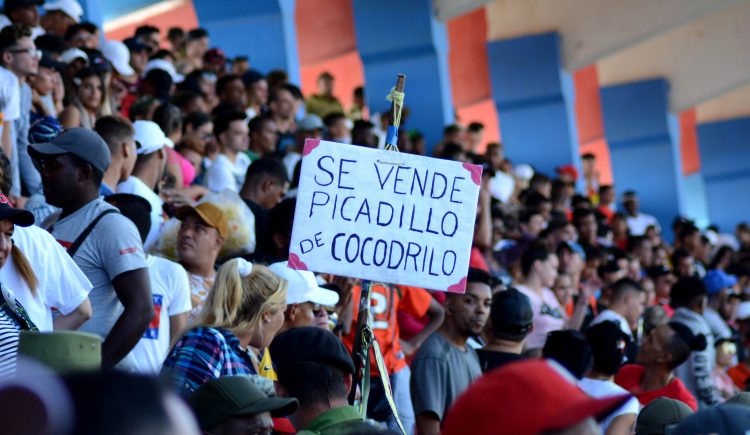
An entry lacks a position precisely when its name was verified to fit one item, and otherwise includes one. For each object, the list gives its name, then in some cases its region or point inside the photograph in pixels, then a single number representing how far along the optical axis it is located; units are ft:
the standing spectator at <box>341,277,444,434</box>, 43.49
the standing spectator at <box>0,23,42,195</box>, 46.96
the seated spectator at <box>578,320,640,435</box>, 43.45
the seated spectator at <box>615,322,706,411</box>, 47.46
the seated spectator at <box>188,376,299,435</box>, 23.27
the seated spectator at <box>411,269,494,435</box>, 41.27
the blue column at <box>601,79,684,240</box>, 144.97
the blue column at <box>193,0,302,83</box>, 99.50
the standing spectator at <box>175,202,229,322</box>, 38.17
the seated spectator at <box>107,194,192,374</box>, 34.19
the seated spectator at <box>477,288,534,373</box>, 45.24
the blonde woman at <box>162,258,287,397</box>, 28.40
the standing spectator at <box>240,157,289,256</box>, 46.73
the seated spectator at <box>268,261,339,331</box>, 35.19
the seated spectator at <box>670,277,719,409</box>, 57.93
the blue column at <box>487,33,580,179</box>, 128.88
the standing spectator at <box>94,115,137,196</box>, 38.88
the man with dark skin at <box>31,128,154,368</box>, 31.55
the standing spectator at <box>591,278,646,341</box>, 61.62
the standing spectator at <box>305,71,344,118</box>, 93.50
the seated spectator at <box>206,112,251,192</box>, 57.21
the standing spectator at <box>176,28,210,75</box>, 86.28
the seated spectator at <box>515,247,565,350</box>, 56.39
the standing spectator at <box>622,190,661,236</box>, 114.32
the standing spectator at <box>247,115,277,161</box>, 64.44
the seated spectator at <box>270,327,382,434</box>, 26.13
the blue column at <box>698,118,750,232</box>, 158.81
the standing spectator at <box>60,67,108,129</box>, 52.68
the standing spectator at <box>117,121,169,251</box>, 43.55
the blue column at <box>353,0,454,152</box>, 110.52
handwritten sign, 31.65
